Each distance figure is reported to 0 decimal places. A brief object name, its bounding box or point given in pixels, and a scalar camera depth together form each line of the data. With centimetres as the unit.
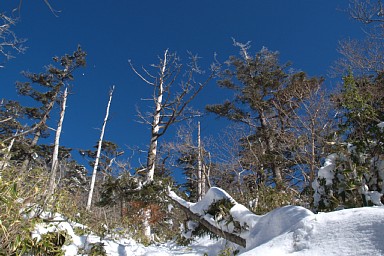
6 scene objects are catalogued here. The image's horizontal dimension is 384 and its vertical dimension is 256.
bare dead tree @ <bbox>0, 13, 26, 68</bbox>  439
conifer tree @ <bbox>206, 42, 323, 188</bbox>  1017
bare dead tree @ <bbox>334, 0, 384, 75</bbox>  872
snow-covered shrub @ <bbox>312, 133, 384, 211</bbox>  299
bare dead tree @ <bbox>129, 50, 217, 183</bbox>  655
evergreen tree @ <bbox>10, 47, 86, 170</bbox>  1534
